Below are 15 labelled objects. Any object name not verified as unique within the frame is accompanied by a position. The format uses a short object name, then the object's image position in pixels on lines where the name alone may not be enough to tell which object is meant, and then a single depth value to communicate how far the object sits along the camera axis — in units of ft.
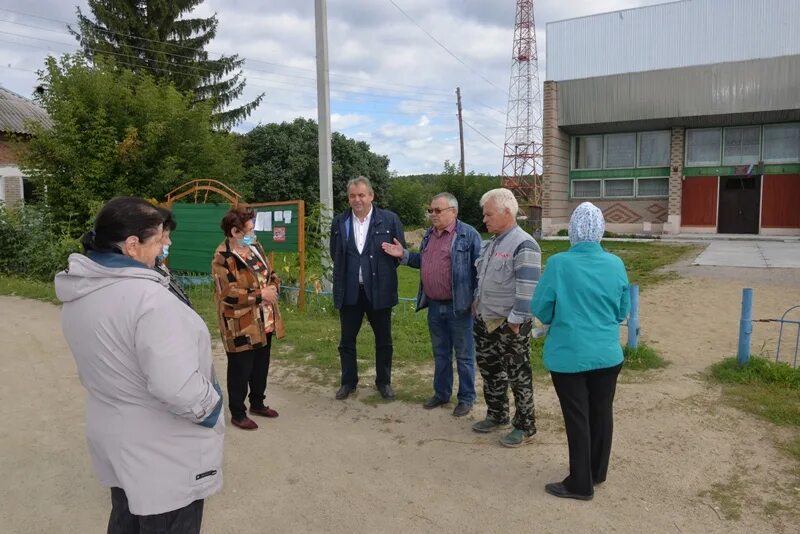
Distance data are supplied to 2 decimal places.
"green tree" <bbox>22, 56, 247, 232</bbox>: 40.45
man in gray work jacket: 12.87
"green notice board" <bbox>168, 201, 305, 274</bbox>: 28.55
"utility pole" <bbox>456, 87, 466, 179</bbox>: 119.28
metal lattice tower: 116.06
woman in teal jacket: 10.77
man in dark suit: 16.31
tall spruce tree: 75.25
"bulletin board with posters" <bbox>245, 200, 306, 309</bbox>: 28.09
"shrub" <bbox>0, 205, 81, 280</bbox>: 40.40
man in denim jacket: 14.97
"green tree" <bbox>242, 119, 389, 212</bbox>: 82.33
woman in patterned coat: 14.21
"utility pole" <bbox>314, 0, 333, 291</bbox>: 28.96
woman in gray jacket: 6.31
